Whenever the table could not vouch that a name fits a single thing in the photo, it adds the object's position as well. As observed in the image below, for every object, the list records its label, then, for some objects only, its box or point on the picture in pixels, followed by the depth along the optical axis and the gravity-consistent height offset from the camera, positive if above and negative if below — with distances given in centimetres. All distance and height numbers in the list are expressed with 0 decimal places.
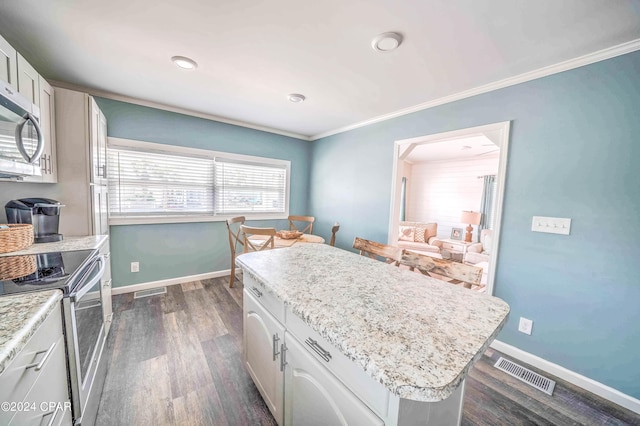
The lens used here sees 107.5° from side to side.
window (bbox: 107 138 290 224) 283 +11
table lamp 511 -28
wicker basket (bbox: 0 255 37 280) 108 -42
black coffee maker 166 -23
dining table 297 -58
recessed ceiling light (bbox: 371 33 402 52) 152 +107
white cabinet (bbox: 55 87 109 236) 184 +21
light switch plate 178 -12
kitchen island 64 -43
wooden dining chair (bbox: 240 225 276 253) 258 -55
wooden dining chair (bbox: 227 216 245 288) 308 -62
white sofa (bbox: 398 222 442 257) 498 -82
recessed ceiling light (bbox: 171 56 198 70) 188 +106
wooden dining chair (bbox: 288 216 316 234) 390 -45
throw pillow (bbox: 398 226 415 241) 537 -72
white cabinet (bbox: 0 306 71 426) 65 -64
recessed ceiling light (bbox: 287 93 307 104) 252 +109
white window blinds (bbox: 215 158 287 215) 352 +11
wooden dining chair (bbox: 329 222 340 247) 317 -46
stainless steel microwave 123 +27
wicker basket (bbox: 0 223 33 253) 140 -34
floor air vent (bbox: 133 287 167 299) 284 -128
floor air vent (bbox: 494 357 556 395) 172 -130
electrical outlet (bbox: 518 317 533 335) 195 -98
